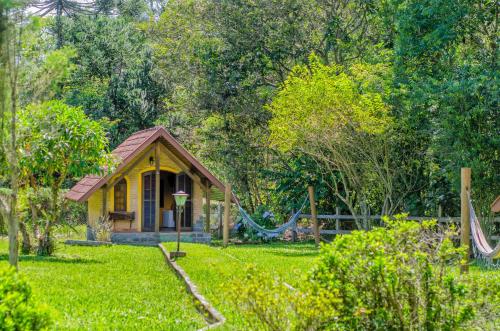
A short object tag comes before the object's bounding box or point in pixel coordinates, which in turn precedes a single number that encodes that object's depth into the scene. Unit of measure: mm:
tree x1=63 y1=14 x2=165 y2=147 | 35438
